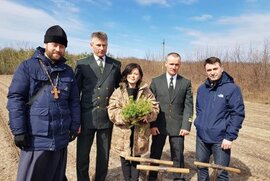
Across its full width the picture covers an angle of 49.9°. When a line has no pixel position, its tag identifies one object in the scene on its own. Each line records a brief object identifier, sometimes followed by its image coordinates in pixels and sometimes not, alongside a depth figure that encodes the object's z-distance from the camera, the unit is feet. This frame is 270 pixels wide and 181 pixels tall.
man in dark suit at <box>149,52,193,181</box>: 13.50
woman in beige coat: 12.45
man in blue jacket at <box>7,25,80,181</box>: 9.73
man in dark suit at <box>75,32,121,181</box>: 12.85
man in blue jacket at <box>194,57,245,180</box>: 11.44
